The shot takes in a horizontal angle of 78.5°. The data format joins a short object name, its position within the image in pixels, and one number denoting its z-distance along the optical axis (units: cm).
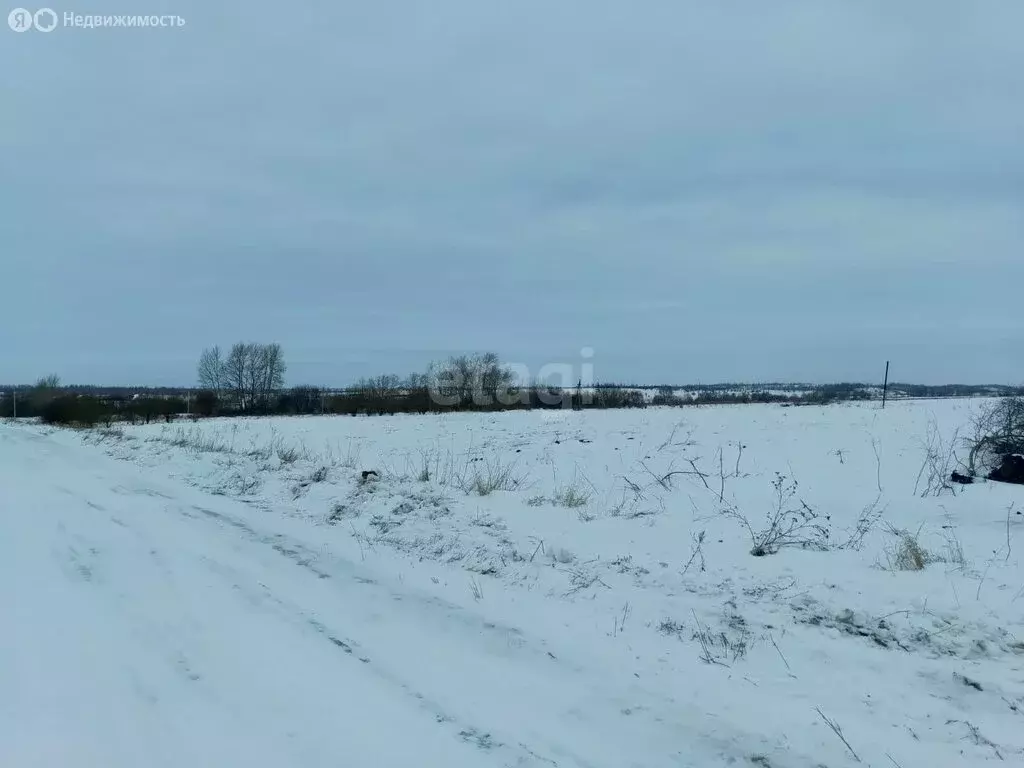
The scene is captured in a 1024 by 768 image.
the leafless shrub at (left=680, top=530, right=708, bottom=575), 589
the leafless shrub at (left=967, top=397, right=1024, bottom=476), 1066
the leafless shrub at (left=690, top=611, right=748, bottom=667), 415
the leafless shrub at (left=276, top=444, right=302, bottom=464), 1323
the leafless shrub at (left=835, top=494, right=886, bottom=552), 640
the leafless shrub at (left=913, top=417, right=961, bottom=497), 866
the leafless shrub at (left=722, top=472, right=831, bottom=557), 643
